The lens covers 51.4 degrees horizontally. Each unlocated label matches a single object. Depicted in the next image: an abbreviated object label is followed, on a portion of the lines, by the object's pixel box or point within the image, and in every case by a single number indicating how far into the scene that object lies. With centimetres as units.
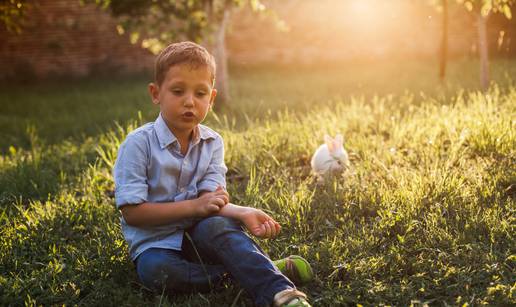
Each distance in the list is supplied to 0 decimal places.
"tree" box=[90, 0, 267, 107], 641
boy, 216
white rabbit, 333
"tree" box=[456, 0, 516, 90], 540
